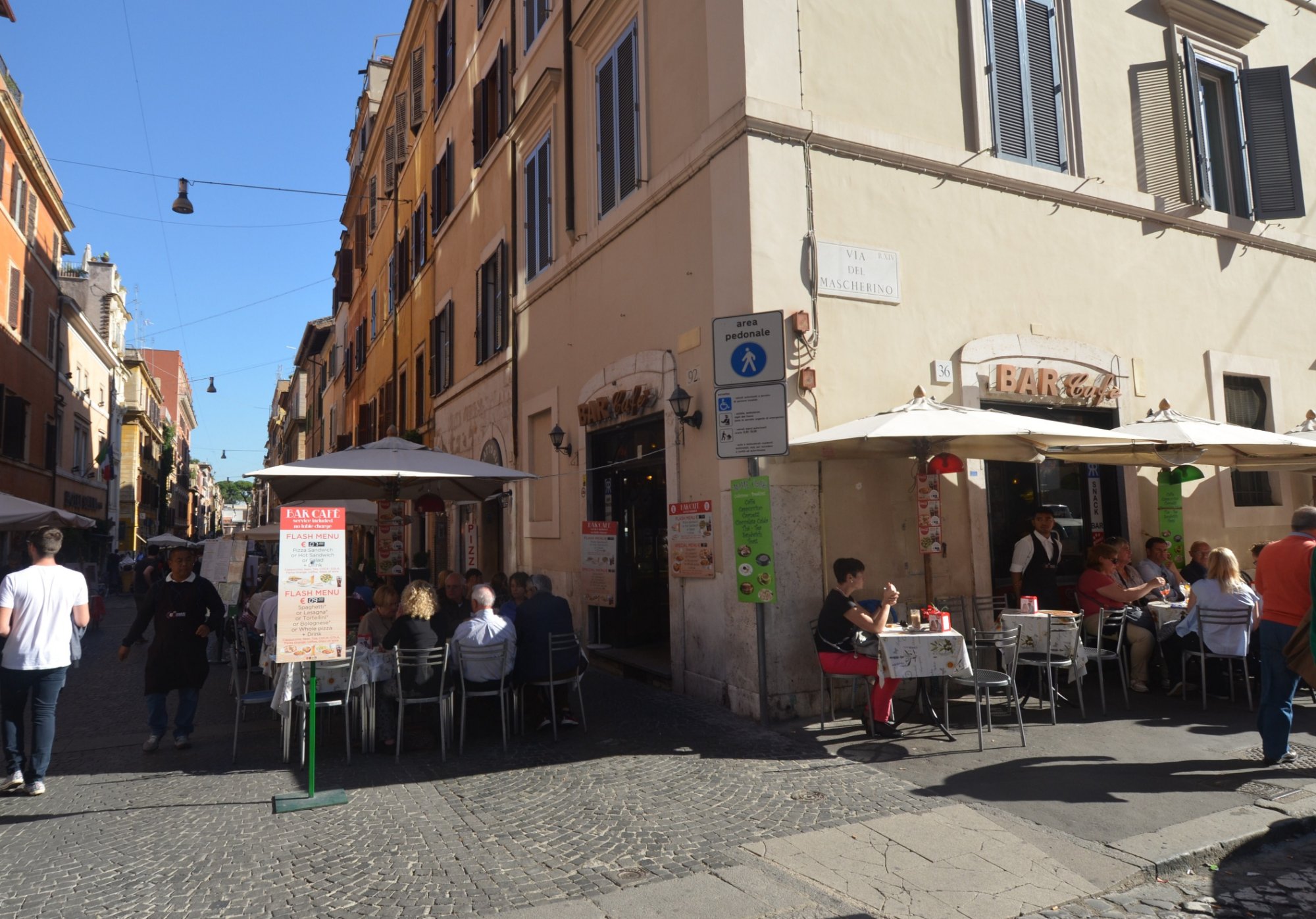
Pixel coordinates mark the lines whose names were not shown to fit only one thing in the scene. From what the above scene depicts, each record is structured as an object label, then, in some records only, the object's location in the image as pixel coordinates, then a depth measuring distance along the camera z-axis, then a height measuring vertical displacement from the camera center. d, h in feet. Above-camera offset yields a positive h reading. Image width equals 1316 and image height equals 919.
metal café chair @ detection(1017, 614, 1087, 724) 22.65 -2.67
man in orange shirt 18.56 -1.74
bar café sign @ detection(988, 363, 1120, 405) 28.71 +5.26
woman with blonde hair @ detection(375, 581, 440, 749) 21.77 -1.99
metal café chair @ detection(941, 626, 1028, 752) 20.51 -3.04
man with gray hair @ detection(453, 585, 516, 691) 22.38 -1.96
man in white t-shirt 18.93 -1.88
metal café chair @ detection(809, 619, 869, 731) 22.34 -3.70
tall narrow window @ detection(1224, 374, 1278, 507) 35.65 +4.89
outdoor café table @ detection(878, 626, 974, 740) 20.42 -2.51
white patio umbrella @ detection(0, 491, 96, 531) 40.73 +2.57
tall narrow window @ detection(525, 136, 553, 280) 41.27 +16.36
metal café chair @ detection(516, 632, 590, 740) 23.04 -3.04
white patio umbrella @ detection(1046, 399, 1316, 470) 25.88 +2.72
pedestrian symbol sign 22.49 +5.11
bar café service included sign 17.31 -0.46
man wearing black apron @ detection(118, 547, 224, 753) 22.22 -1.99
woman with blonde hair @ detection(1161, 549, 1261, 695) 23.36 -1.71
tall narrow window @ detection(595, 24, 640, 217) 32.68 +16.28
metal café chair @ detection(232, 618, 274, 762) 21.34 -3.28
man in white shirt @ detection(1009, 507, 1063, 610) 27.12 -0.67
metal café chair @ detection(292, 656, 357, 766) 20.61 -2.97
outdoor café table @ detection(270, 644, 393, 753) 20.77 -2.89
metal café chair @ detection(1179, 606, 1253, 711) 23.39 -2.14
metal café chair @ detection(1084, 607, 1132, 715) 24.10 -2.78
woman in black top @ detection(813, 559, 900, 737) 21.27 -2.09
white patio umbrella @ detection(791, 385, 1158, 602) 21.52 +2.75
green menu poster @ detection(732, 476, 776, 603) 23.04 +0.24
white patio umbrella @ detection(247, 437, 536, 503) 28.35 +2.97
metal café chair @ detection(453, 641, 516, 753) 22.24 -2.51
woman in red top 25.98 -1.76
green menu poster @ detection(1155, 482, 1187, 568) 31.55 +0.74
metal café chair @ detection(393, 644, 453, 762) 21.38 -3.06
